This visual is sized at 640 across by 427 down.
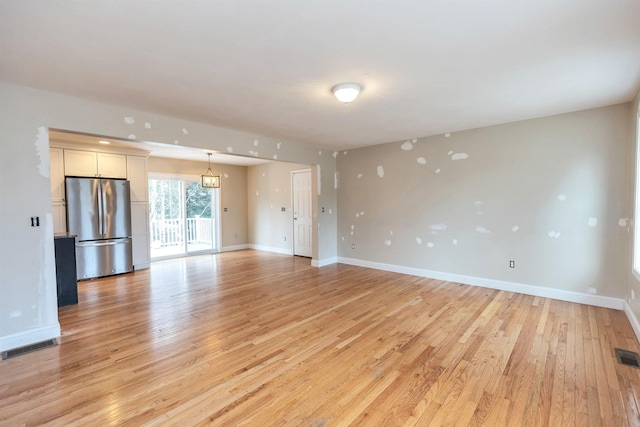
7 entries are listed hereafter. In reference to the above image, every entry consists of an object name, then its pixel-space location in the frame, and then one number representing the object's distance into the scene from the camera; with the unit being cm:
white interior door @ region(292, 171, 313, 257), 722
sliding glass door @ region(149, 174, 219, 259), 728
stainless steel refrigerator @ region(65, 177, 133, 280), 500
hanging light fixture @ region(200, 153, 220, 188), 679
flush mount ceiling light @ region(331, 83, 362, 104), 277
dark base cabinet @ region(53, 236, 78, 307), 382
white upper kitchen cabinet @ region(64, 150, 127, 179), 511
